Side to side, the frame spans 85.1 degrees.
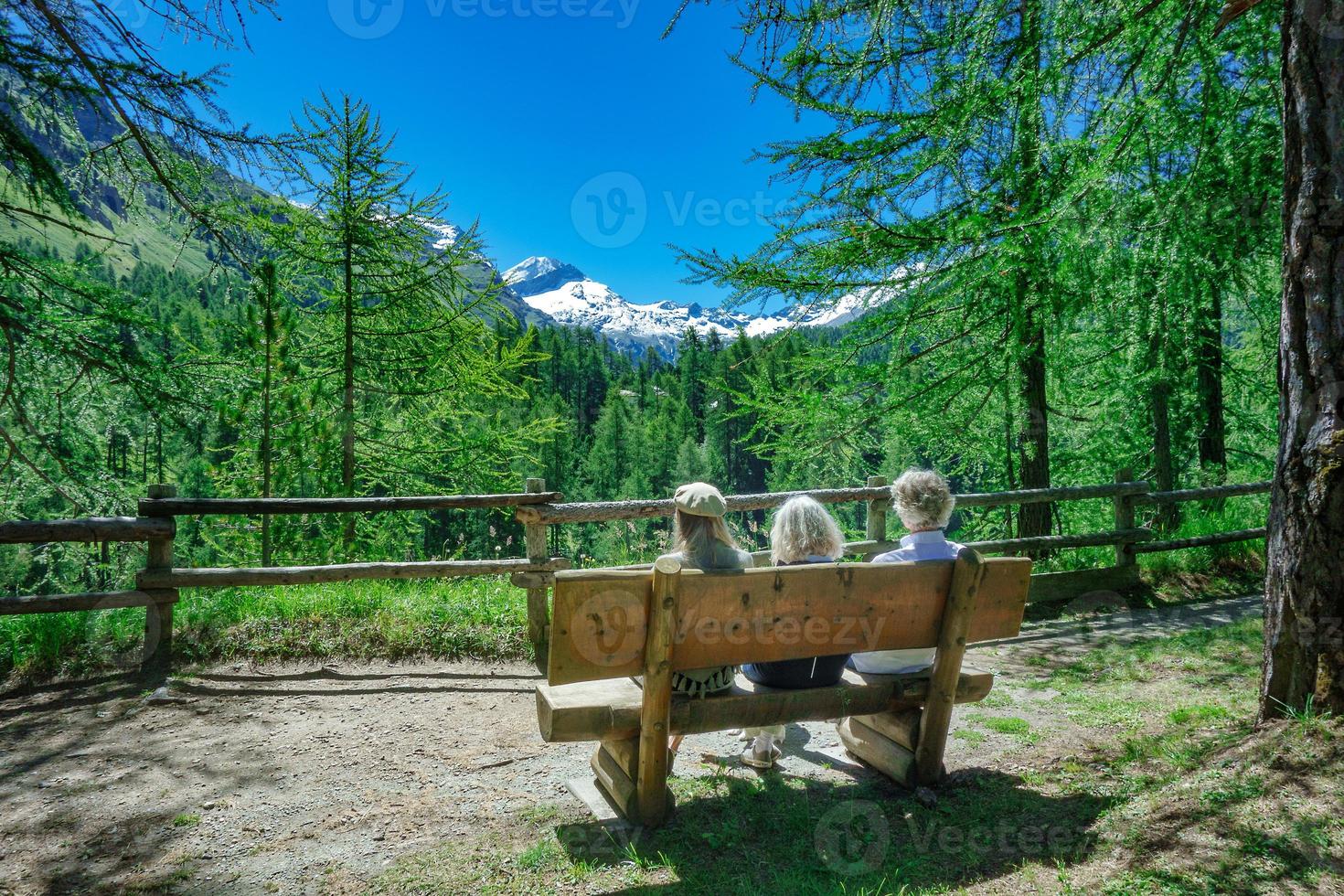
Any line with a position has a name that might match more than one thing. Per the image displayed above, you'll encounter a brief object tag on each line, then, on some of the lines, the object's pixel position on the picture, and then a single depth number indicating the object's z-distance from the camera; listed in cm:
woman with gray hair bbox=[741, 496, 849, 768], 349
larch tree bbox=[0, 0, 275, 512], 464
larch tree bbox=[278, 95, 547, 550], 1033
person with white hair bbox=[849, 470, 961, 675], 377
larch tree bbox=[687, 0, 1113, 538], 560
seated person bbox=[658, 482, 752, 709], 337
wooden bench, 287
